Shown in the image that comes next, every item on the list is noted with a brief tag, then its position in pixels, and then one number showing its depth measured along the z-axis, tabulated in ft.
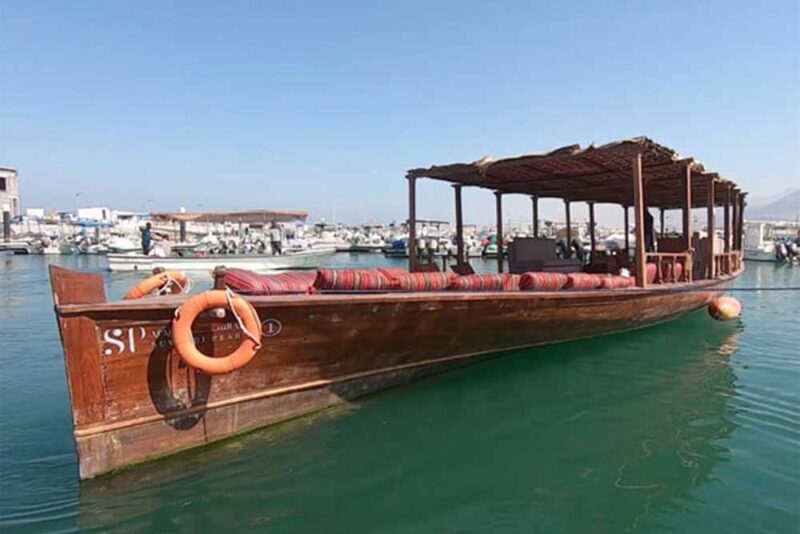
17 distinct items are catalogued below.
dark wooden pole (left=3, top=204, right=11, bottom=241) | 198.90
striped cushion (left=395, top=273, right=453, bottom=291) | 20.10
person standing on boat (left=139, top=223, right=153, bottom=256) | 102.94
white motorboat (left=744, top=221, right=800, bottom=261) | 119.03
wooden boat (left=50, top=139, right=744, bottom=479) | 13.88
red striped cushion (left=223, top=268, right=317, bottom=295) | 17.60
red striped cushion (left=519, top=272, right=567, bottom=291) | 24.14
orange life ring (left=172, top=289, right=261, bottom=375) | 14.07
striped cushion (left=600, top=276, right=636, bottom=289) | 27.40
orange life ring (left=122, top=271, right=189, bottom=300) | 18.66
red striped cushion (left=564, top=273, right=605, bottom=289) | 25.64
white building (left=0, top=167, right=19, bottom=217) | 228.63
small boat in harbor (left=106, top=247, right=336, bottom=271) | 91.89
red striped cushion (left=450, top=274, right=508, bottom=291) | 21.84
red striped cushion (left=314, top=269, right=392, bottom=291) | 18.66
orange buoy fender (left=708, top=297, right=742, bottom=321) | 30.91
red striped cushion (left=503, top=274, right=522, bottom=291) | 23.57
